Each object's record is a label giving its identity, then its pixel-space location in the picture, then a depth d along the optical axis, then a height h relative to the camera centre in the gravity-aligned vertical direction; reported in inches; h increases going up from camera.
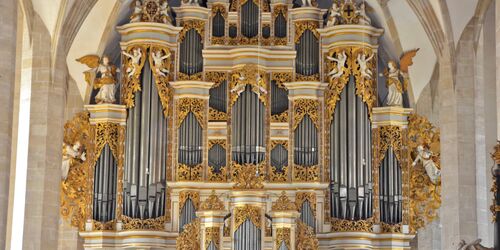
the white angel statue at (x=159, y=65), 1261.1 +178.3
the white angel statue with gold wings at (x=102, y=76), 1262.3 +169.3
